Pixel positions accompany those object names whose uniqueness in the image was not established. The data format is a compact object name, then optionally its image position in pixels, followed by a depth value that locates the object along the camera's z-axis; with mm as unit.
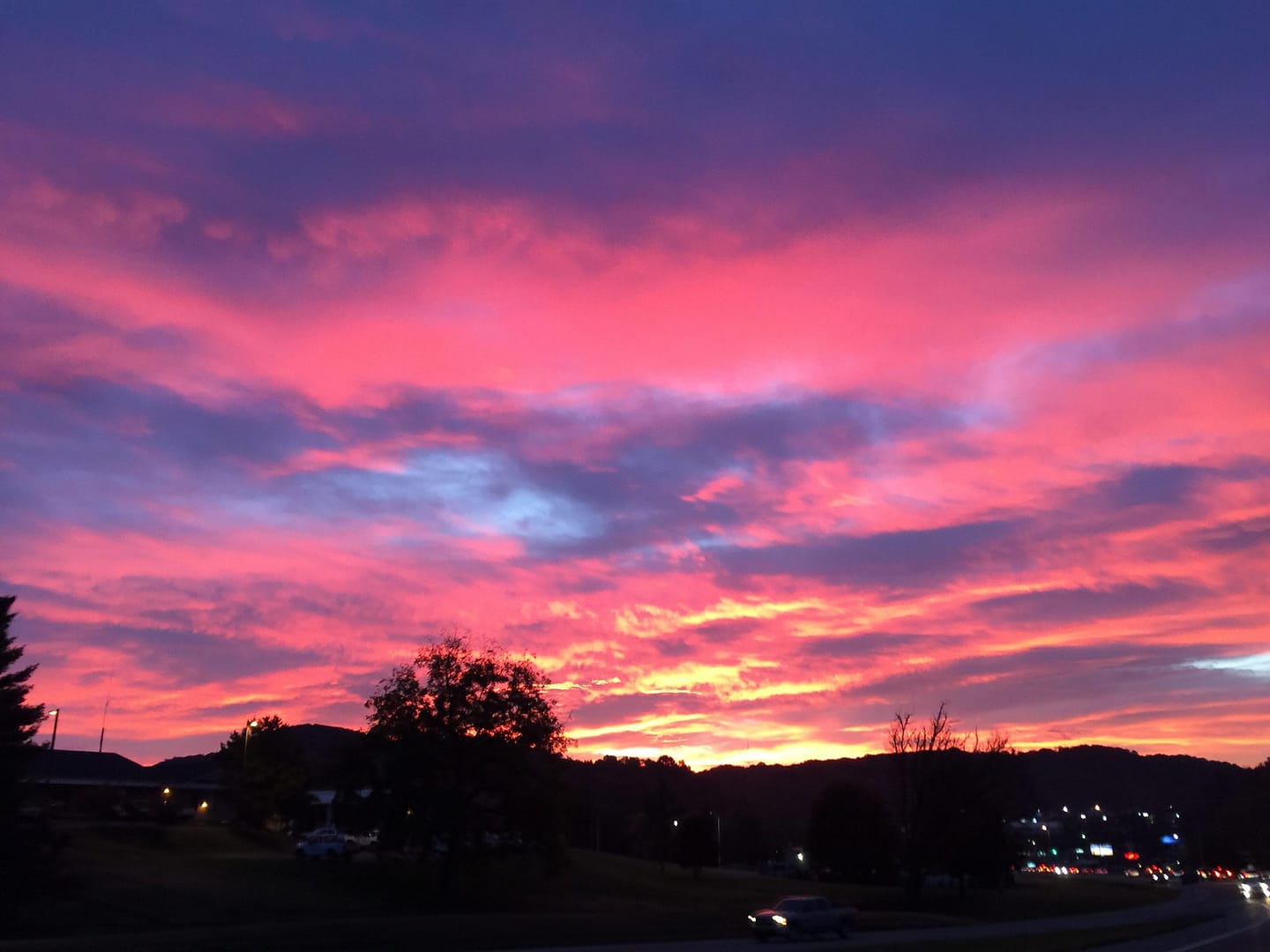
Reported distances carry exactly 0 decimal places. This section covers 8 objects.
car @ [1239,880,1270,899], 97625
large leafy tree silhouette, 60531
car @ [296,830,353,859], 68062
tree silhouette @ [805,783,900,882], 101312
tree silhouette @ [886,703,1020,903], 84500
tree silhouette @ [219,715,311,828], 89312
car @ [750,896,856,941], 46000
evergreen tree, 47750
